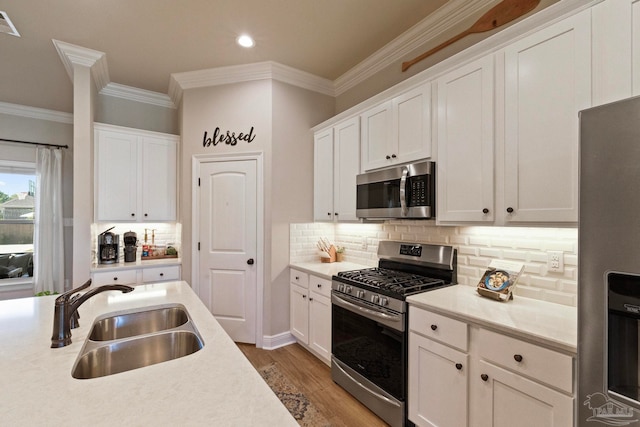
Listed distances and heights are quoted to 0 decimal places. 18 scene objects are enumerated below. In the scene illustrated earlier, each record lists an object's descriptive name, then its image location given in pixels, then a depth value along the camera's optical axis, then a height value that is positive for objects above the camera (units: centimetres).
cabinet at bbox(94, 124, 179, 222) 336 +44
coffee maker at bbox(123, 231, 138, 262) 351 -40
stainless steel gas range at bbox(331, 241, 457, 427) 193 -76
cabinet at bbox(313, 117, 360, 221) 280 +43
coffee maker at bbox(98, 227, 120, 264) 341 -42
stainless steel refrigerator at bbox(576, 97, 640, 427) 86 -16
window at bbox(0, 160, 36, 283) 412 -12
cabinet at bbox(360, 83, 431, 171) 215 +66
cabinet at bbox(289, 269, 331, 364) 269 -97
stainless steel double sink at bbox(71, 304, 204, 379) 117 -58
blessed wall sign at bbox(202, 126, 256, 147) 329 +83
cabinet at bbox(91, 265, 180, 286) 312 -70
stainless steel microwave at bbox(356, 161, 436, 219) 208 +16
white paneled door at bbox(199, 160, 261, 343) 327 -35
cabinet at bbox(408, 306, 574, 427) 127 -81
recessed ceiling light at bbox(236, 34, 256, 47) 270 +159
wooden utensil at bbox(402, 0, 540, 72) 195 +137
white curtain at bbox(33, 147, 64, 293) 398 -17
